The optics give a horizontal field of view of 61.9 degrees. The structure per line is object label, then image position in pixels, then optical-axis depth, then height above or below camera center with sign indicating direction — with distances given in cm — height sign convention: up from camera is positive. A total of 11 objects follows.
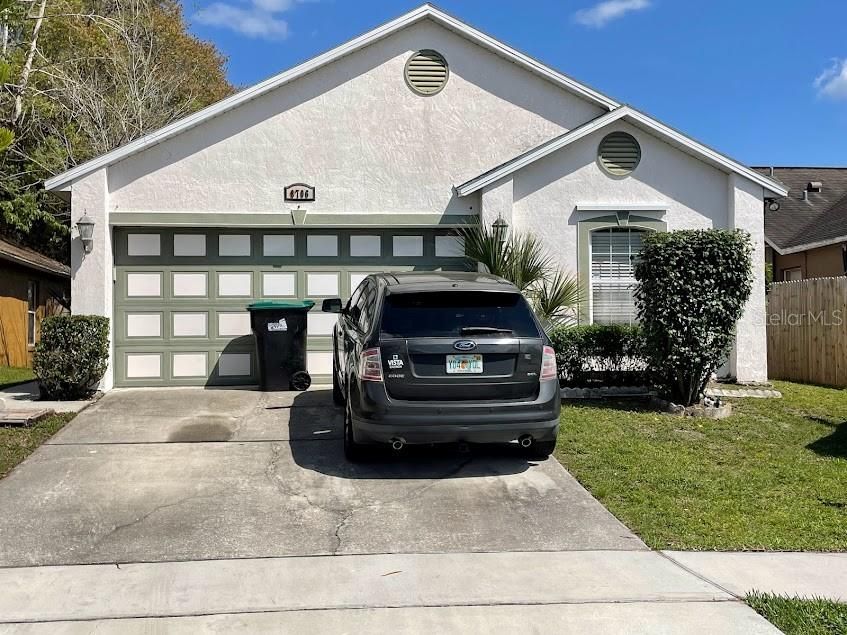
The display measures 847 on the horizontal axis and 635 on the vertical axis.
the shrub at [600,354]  955 -47
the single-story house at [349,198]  1051 +189
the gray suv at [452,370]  580 -40
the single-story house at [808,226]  1786 +253
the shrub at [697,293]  845 +30
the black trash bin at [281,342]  993 -24
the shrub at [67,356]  908 -36
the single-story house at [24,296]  1700 +89
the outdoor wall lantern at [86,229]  996 +140
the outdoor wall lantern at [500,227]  1007 +136
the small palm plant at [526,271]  962 +69
